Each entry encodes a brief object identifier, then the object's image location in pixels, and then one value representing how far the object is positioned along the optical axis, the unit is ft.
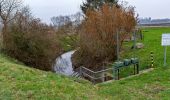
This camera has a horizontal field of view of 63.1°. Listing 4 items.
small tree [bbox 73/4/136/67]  44.63
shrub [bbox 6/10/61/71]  41.34
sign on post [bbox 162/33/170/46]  27.84
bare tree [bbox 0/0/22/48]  71.68
